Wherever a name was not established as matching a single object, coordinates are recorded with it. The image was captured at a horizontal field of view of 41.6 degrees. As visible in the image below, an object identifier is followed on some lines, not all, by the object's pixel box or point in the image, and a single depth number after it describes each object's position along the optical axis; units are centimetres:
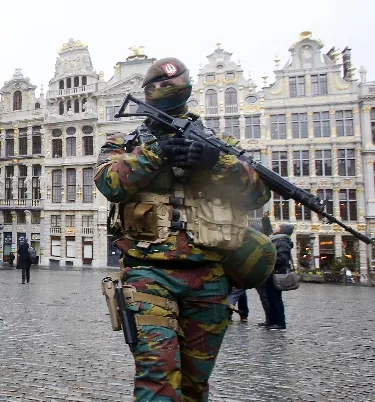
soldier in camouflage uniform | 214
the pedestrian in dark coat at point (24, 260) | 1694
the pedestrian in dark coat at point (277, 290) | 724
